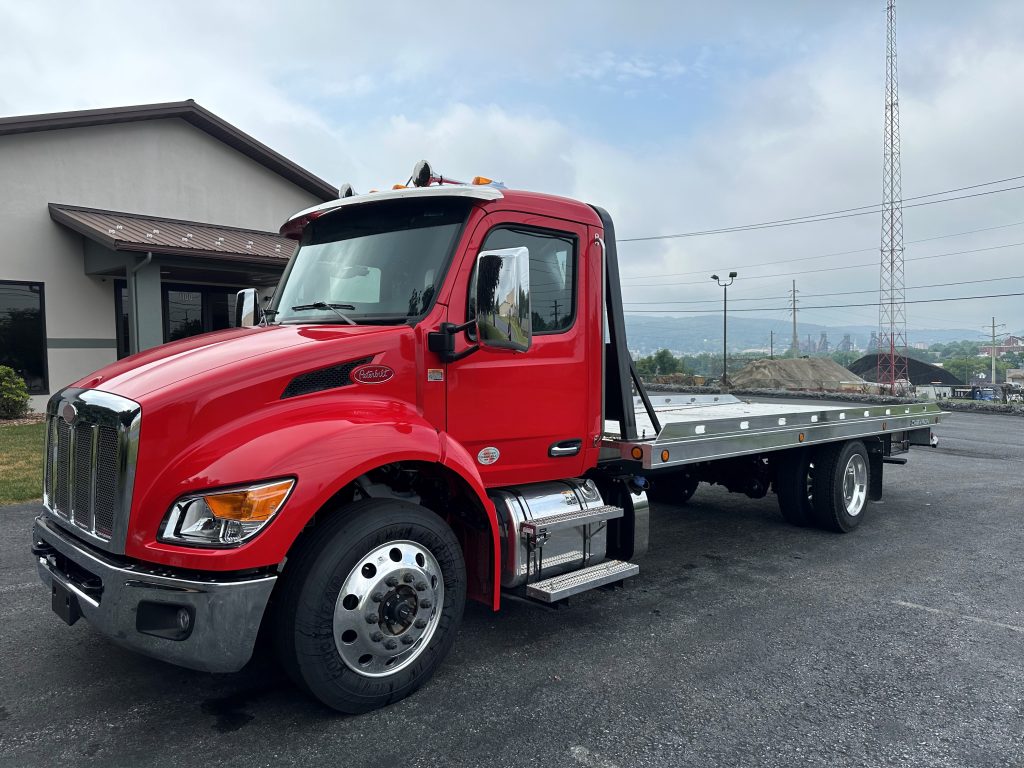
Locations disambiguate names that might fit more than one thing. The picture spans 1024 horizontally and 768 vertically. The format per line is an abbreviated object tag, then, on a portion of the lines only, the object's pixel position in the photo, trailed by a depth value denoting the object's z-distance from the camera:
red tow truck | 2.96
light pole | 41.34
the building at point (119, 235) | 13.52
